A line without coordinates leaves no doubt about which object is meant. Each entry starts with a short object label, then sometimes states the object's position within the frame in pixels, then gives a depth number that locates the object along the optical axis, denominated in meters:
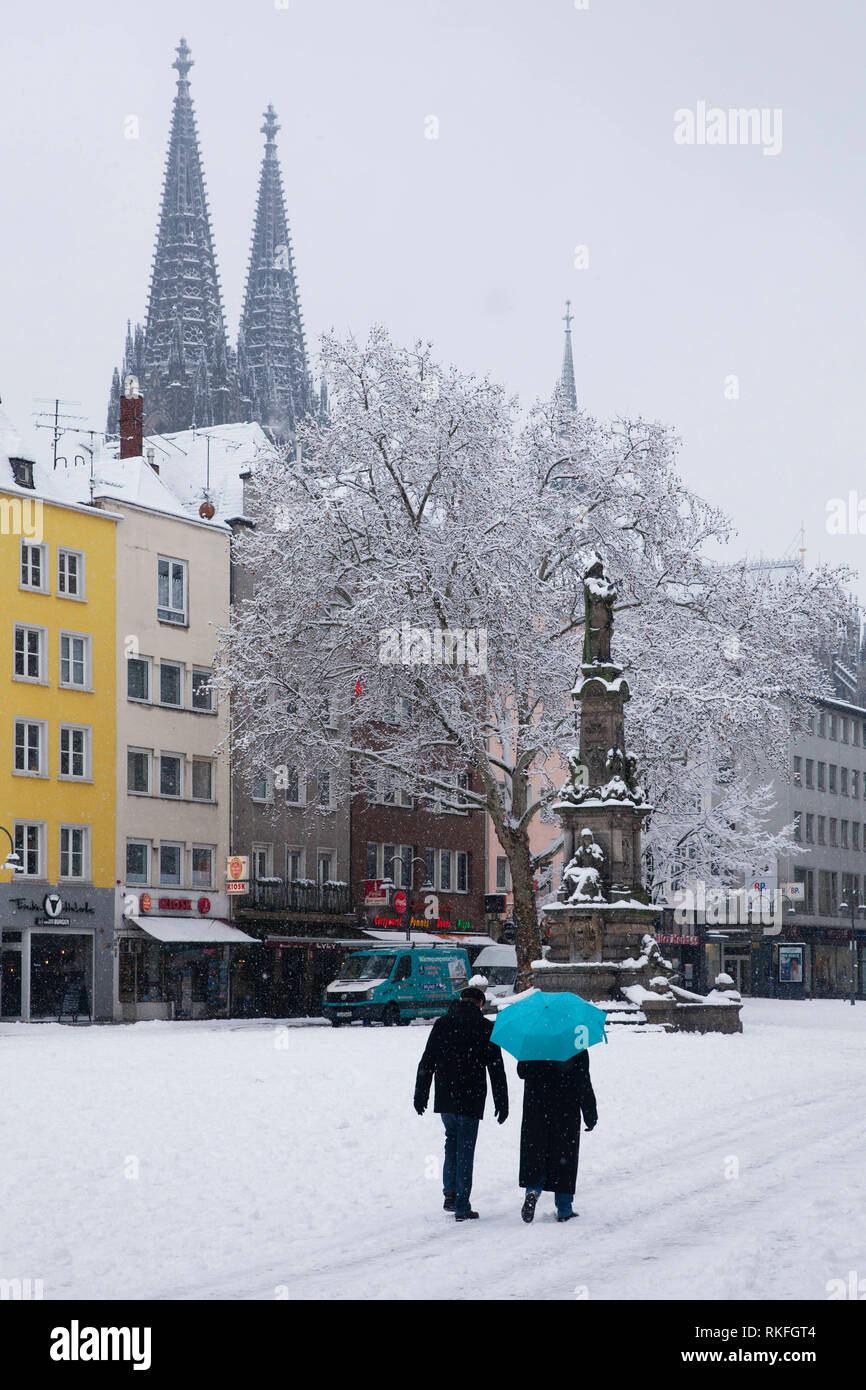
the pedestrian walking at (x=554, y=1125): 13.19
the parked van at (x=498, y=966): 67.81
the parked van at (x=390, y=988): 49.16
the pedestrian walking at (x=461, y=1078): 13.60
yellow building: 53.91
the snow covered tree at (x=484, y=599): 43.06
